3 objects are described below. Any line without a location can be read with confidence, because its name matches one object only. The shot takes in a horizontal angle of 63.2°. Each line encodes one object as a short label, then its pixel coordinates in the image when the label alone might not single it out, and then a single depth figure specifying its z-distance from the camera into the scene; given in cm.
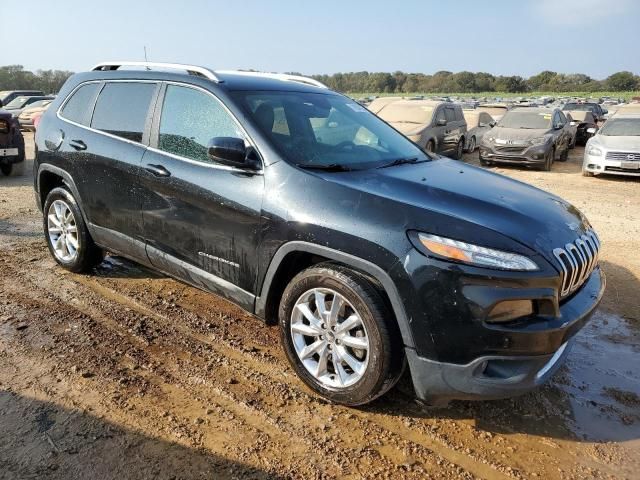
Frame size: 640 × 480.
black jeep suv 252
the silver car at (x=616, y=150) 1117
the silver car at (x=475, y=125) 1621
